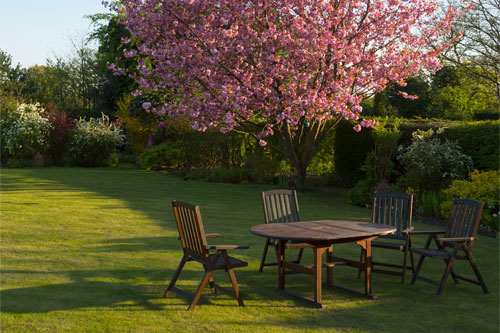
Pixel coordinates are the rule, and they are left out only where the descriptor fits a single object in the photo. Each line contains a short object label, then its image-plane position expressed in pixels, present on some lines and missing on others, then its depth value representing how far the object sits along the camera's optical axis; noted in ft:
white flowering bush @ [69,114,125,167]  77.10
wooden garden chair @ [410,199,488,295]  18.74
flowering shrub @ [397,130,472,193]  37.65
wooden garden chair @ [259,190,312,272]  22.08
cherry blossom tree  39.58
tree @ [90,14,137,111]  107.55
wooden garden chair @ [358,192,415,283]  21.09
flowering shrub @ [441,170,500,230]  32.09
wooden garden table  17.31
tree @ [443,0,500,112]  72.69
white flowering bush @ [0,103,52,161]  72.49
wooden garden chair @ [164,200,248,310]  16.46
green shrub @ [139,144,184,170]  71.05
